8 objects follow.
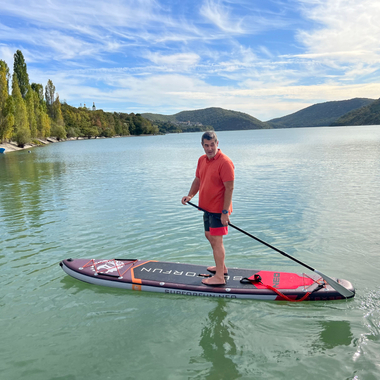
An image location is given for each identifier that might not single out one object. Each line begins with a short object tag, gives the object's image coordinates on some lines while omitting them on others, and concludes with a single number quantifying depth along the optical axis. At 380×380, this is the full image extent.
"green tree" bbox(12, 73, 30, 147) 55.91
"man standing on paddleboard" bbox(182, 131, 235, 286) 5.24
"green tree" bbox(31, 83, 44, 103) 88.94
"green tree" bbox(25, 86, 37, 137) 65.94
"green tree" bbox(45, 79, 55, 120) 100.38
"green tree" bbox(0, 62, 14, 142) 48.75
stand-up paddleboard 5.58
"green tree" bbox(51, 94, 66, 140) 96.25
